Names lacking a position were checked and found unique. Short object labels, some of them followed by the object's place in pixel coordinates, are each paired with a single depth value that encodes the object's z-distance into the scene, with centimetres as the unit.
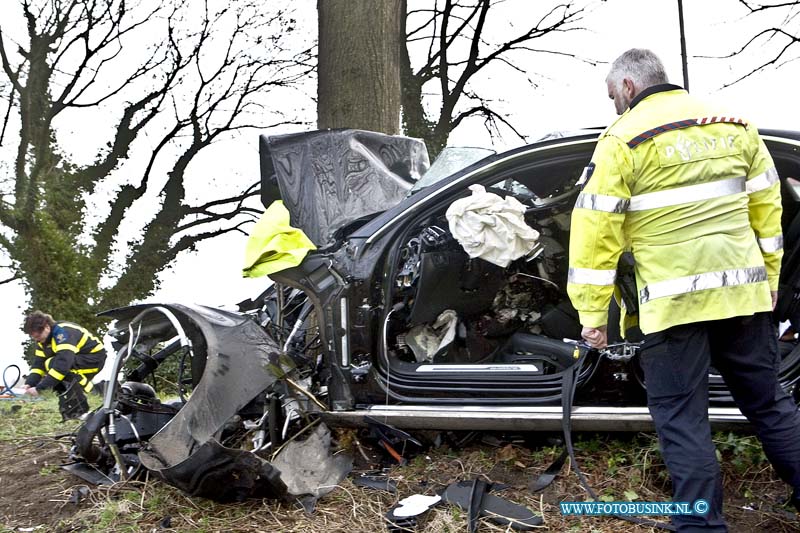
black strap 329
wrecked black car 357
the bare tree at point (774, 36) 1180
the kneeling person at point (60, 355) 788
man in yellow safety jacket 286
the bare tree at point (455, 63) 1548
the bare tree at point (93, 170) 1412
